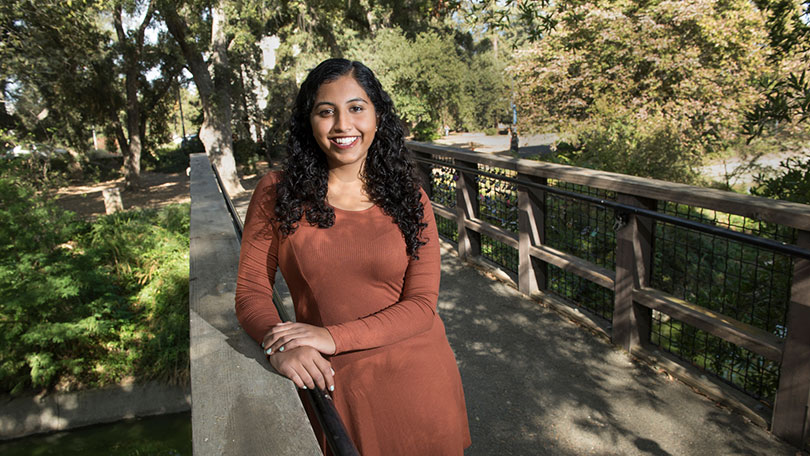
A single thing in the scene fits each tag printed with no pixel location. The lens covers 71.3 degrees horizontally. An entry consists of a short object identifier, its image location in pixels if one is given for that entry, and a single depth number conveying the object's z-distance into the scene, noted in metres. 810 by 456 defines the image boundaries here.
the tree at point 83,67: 12.12
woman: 1.61
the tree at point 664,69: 11.82
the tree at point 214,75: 14.80
